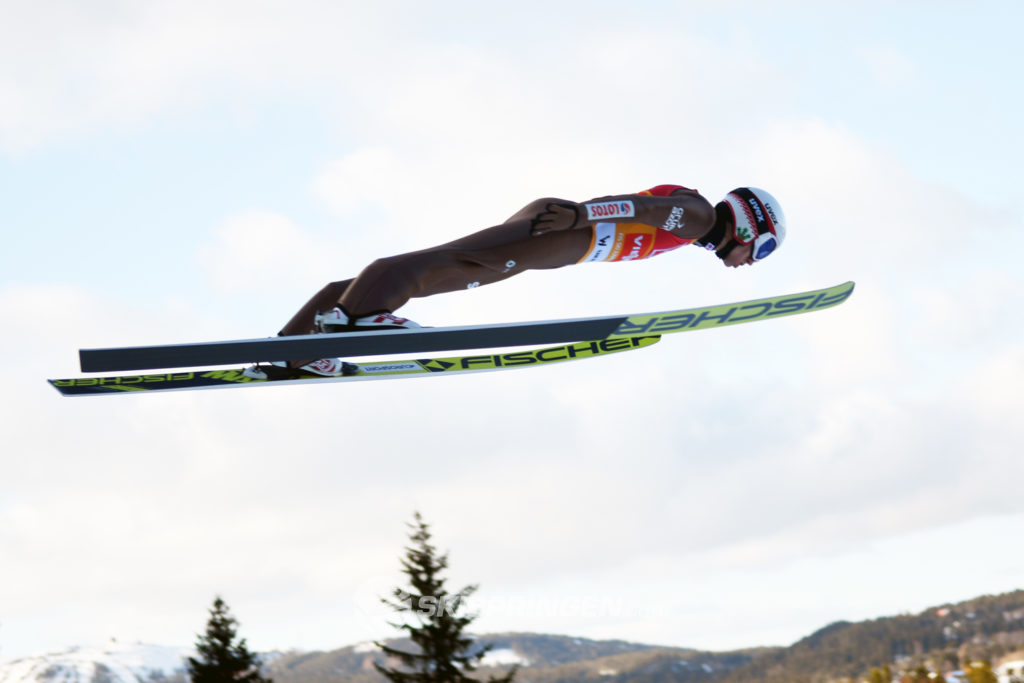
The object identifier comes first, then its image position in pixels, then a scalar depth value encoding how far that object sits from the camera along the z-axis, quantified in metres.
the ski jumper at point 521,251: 6.34
